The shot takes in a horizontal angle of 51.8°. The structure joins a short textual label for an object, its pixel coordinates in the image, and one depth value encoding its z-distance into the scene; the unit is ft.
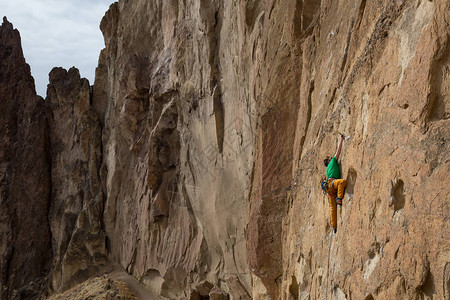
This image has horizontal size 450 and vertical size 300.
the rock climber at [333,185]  26.96
